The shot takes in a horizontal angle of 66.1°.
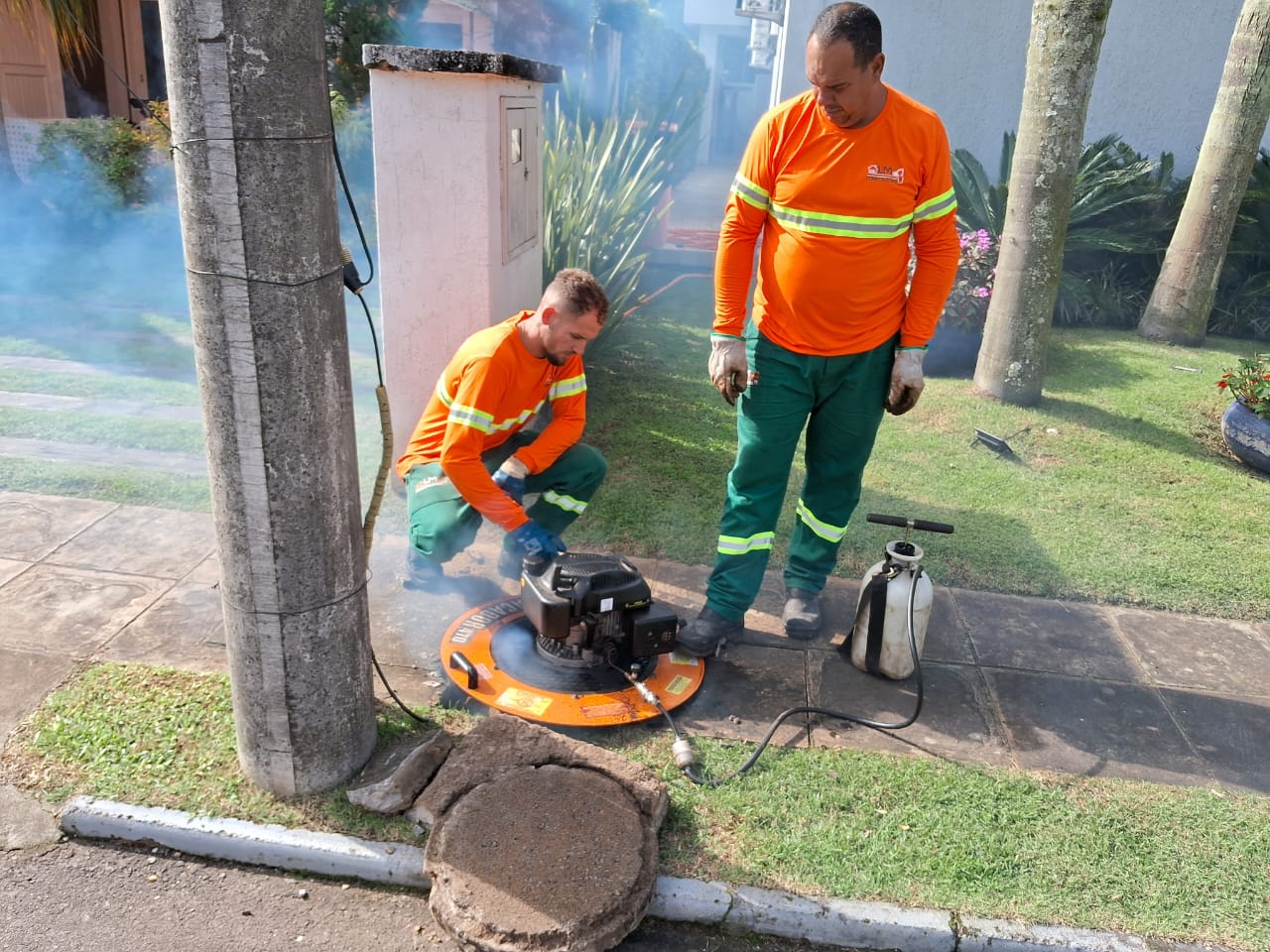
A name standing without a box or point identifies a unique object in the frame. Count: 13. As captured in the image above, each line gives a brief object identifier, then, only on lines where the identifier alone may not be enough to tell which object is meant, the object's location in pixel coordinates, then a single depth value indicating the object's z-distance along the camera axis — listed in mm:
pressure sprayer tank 3453
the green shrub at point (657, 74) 10469
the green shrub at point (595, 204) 6426
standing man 3211
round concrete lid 2324
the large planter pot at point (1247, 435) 5773
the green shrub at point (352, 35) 11266
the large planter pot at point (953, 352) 7578
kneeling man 3447
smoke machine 3137
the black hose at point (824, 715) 2949
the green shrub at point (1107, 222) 9086
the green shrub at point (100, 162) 9844
